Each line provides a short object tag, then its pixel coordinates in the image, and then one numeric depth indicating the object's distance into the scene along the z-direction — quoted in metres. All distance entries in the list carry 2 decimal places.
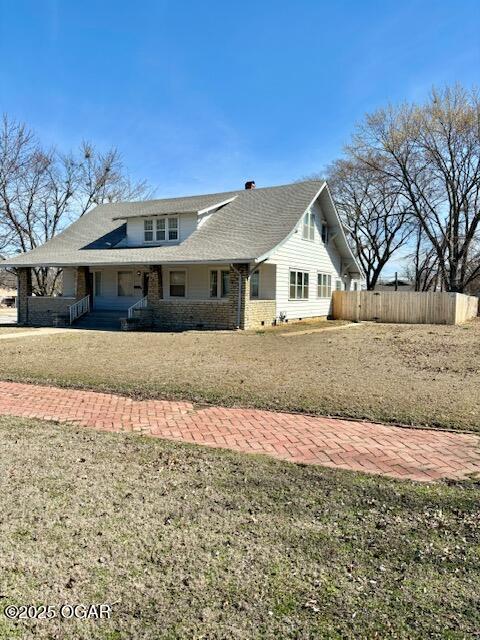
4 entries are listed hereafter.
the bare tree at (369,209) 39.34
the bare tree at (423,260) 48.55
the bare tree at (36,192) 34.24
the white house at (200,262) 19.06
